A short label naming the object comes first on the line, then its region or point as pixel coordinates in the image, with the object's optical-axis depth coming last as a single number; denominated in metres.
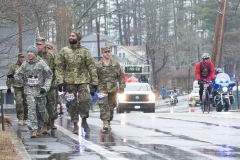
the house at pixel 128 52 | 116.20
